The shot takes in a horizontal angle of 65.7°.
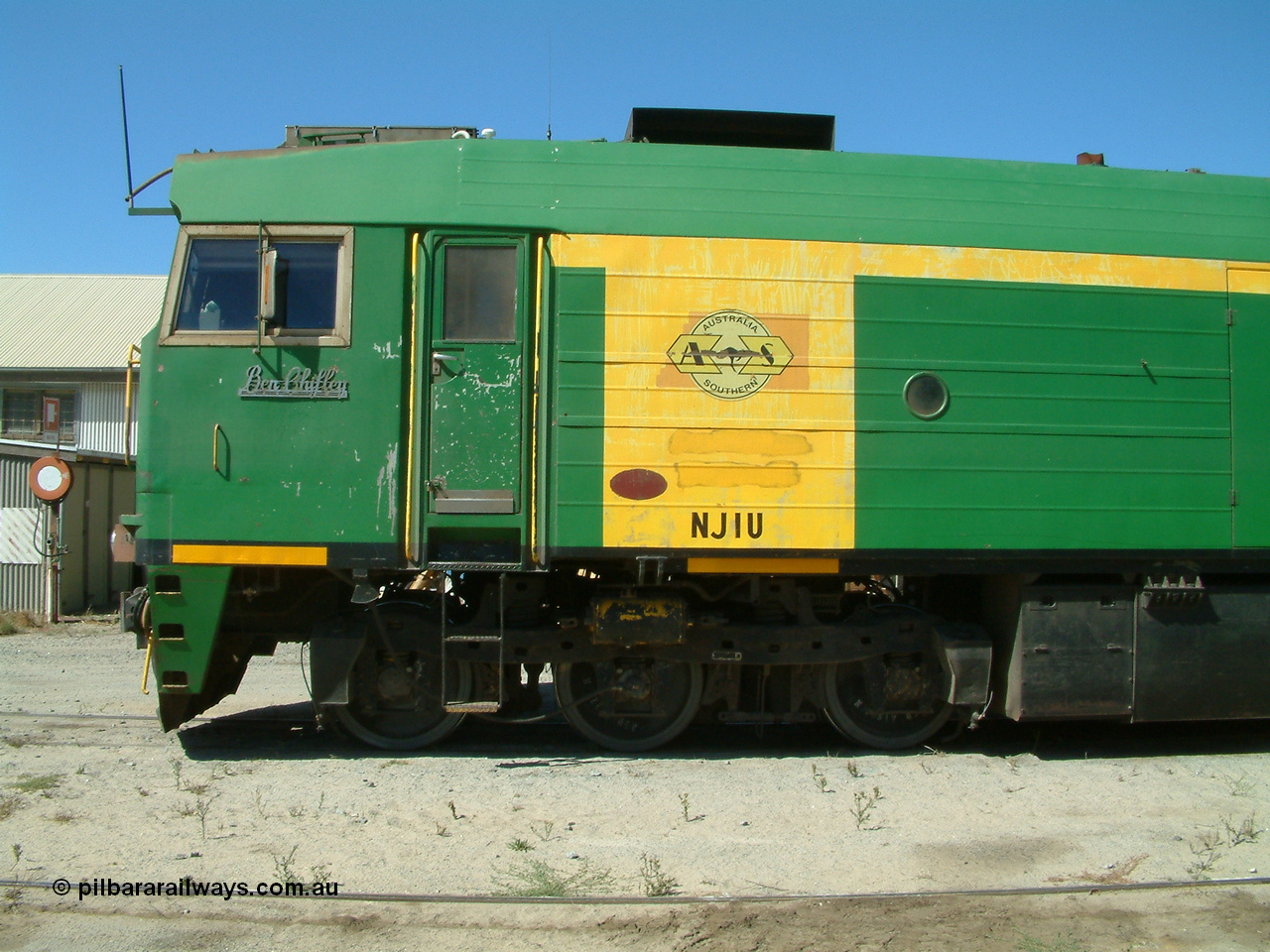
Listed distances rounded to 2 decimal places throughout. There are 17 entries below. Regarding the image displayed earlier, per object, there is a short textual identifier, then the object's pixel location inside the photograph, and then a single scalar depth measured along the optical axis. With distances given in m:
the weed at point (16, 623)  12.97
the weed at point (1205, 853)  4.55
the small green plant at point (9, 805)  5.13
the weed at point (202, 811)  4.89
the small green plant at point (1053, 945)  3.78
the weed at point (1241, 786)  5.75
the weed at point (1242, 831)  4.95
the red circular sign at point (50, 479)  12.62
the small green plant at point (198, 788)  5.48
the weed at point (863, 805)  5.15
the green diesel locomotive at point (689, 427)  5.92
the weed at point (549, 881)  4.22
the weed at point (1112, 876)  4.47
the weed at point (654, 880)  4.21
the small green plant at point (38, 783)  5.54
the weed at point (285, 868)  4.29
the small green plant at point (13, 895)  4.06
